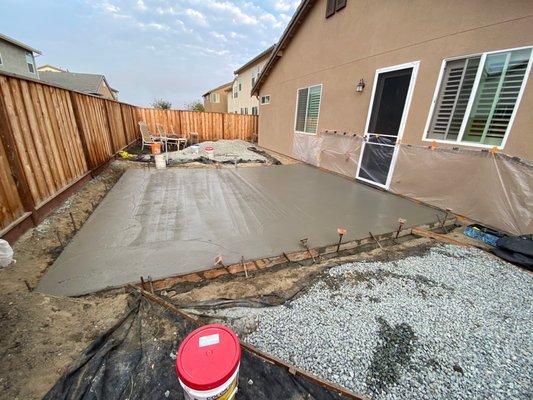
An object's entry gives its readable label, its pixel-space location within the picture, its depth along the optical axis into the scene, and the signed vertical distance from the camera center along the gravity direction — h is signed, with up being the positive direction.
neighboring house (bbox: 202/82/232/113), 23.66 +2.28
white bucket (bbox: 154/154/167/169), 6.05 -1.08
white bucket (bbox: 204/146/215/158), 7.11 -0.94
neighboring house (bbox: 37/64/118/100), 16.81 +2.39
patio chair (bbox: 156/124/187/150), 9.48 -0.84
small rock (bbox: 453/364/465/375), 1.36 -1.31
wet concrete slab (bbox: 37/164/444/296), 2.20 -1.29
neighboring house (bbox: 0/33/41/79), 10.95 +2.67
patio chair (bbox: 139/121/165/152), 8.99 -0.72
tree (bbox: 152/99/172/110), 24.57 +1.52
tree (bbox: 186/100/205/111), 25.47 +1.55
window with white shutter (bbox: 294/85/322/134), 6.73 +0.48
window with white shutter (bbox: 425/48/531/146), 2.96 +0.49
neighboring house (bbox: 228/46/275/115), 14.39 +2.64
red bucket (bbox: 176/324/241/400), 0.89 -0.93
